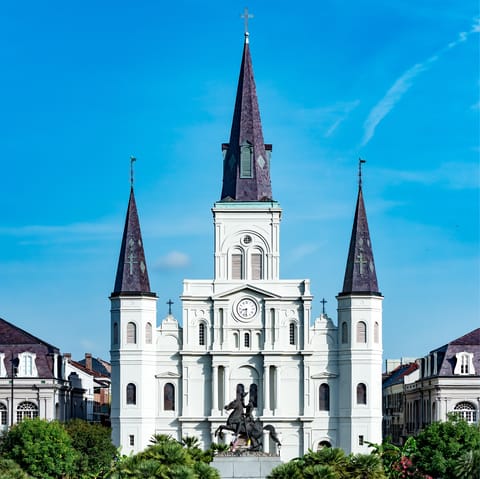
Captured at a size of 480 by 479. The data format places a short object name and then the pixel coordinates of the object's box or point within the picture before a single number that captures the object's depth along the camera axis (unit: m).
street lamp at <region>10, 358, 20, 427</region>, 116.72
